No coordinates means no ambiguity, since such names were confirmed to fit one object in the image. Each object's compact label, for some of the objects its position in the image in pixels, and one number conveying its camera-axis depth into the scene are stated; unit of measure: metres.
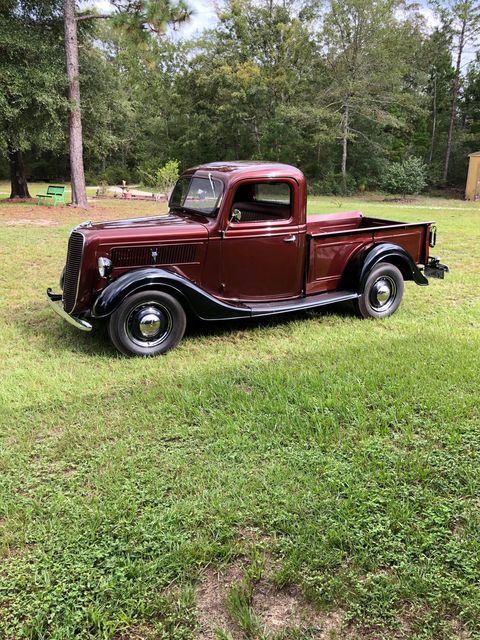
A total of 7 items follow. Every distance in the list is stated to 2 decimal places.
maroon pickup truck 4.46
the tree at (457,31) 32.84
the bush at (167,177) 21.09
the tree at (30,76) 15.68
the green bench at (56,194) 18.11
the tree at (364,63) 30.06
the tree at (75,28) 14.88
